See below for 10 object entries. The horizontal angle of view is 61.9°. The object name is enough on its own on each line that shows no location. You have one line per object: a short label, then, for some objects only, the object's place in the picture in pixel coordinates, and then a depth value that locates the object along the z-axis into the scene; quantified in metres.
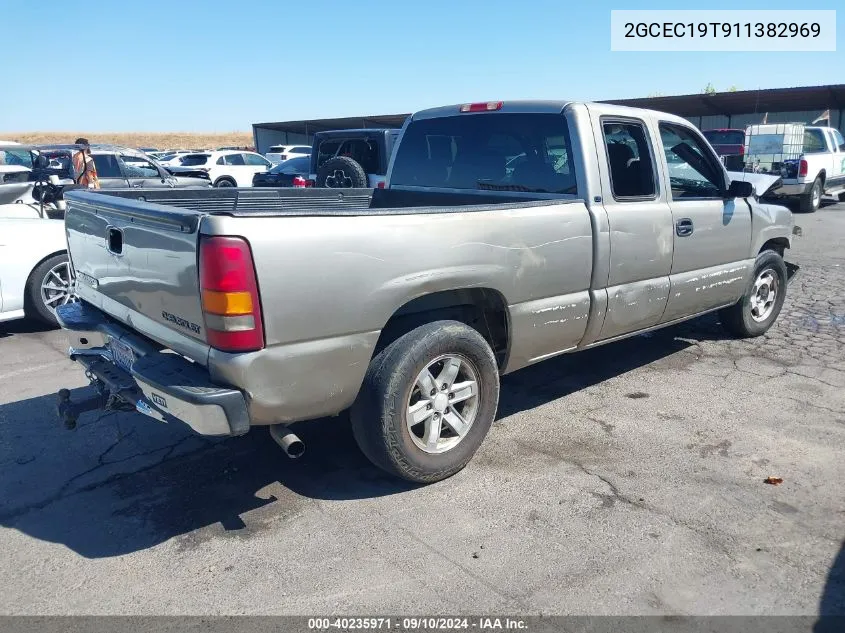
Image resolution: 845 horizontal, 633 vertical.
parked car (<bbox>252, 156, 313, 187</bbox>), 15.93
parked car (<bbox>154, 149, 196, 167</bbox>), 24.42
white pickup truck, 15.94
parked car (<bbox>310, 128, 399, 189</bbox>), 11.05
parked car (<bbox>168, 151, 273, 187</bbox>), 21.91
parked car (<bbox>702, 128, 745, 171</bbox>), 17.97
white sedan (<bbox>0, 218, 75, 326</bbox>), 6.30
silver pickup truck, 2.93
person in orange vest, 11.10
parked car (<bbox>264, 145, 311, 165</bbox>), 29.67
